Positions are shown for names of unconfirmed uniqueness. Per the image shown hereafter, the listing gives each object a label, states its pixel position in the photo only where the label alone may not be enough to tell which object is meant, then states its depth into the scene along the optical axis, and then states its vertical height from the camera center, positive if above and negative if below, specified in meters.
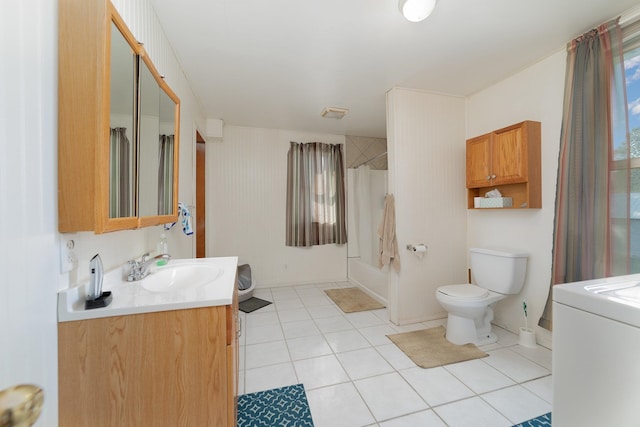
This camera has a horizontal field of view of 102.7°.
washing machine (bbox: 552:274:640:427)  0.69 -0.42
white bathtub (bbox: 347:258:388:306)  3.16 -0.91
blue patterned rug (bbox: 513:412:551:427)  1.36 -1.13
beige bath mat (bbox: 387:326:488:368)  1.96 -1.12
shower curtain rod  4.12 +0.85
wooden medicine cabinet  0.89 +0.35
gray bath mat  2.97 -1.11
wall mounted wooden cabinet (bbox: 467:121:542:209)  2.07 +0.44
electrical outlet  0.90 -0.15
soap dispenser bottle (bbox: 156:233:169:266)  1.68 -0.21
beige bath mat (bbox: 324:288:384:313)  3.00 -1.11
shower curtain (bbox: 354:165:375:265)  4.02 +0.04
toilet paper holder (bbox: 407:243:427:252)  2.56 -0.36
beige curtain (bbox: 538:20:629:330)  1.59 +0.31
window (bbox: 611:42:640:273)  1.53 +0.35
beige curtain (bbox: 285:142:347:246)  3.82 +0.27
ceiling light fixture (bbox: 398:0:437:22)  1.39 +1.13
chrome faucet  1.30 -0.28
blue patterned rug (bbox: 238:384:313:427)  1.41 -1.15
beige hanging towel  2.57 -0.26
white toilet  2.12 -0.70
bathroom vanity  0.88 -0.53
